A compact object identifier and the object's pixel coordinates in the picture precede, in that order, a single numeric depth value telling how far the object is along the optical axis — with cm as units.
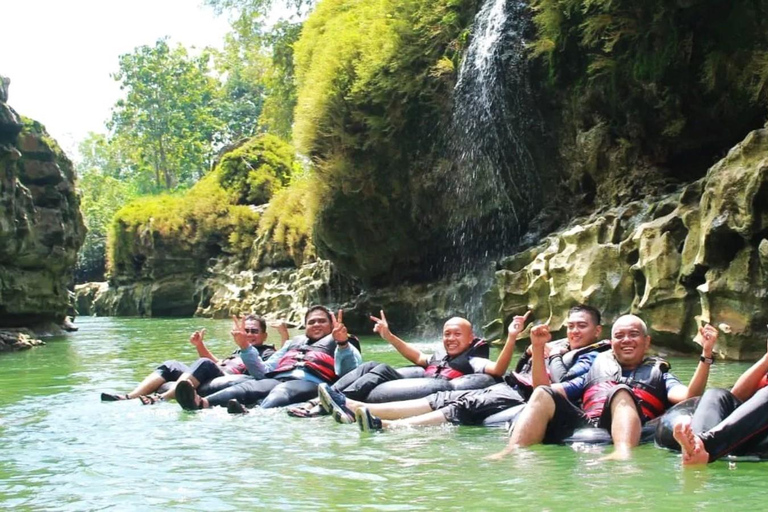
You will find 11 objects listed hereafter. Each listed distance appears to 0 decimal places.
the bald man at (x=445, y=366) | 803
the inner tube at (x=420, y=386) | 778
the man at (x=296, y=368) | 848
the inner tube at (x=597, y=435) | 614
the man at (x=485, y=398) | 706
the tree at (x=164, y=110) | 5934
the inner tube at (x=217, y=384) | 904
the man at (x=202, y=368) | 911
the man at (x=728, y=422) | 525
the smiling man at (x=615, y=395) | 593
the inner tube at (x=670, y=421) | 579
